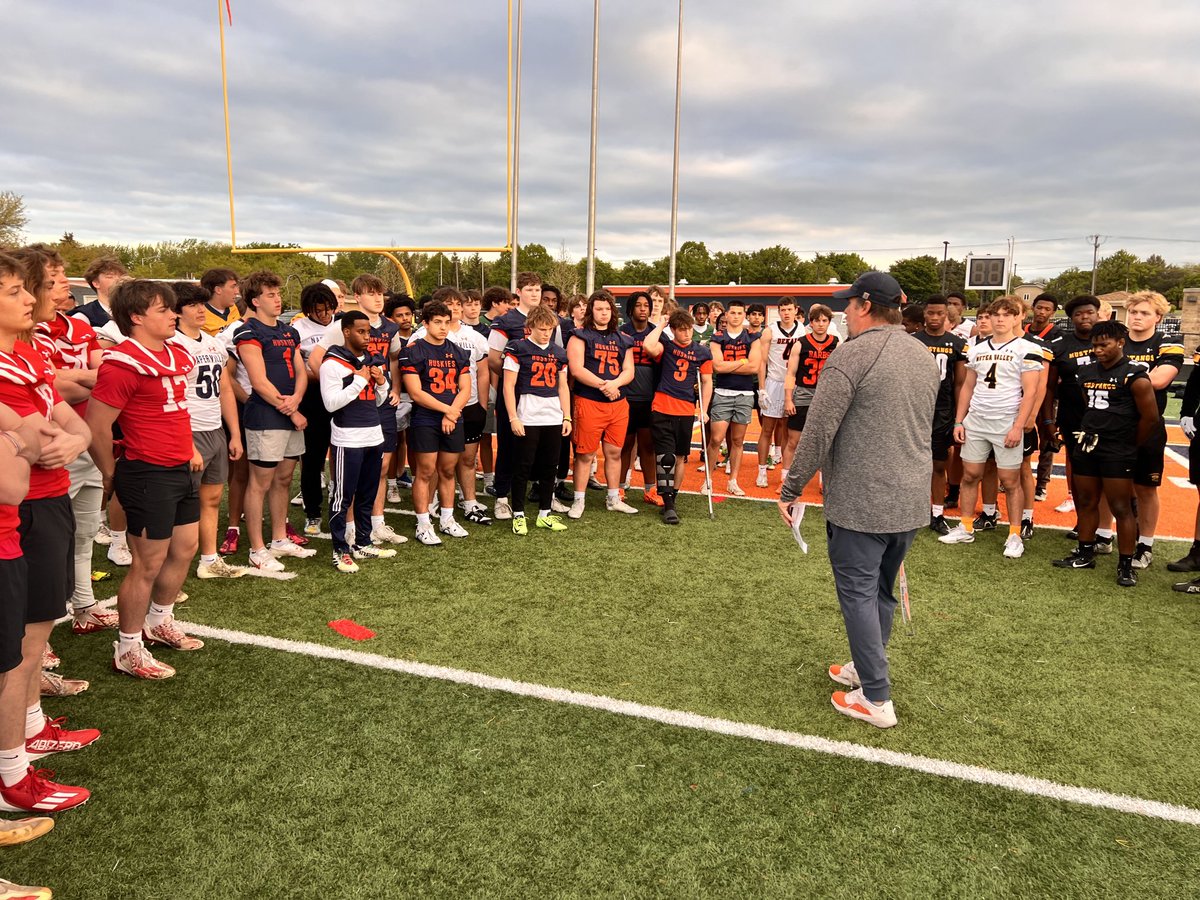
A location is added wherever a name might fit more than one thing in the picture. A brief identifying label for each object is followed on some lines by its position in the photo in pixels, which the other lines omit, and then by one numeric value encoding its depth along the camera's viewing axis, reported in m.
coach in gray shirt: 3.15
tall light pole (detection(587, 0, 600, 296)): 16.73
